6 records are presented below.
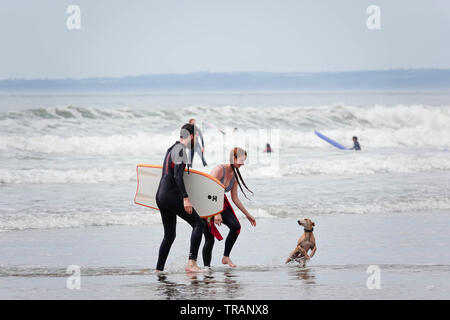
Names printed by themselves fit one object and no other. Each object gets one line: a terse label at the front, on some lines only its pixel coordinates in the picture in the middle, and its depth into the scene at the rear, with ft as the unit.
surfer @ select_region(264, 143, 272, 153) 152.36
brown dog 46.44
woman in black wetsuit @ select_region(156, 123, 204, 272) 40.96
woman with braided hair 44.47
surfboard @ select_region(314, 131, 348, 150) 158.35
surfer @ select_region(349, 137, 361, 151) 156.60
